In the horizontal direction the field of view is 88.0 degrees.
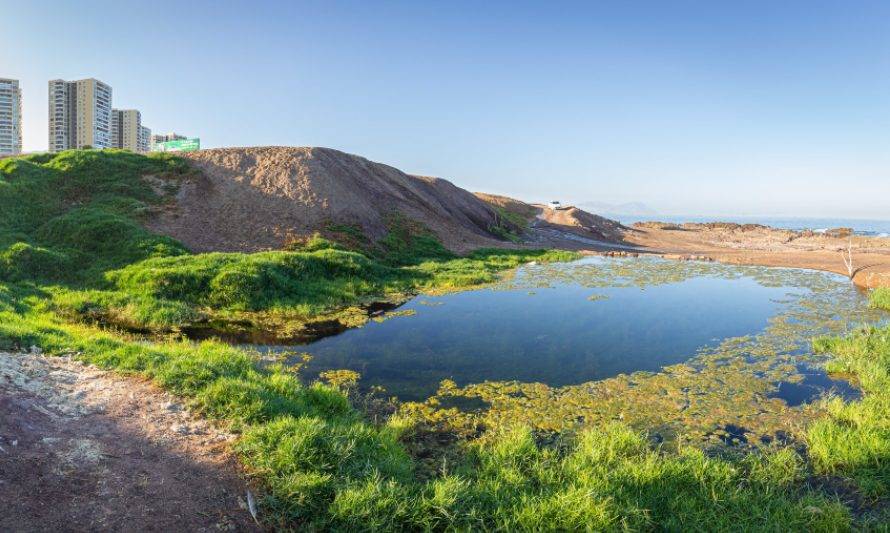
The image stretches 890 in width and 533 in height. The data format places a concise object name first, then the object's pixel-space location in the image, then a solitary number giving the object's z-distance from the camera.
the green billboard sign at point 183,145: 47.84
